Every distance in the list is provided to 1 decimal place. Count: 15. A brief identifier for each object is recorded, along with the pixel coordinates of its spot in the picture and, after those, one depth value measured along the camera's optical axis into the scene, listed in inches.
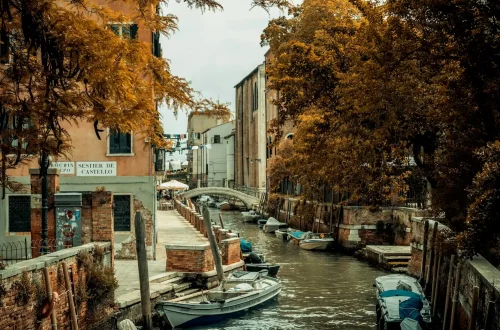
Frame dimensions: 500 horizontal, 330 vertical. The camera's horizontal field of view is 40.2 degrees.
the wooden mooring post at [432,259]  642.8
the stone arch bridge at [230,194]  2454.8
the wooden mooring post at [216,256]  729.6
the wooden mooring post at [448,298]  516.7
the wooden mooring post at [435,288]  624.7
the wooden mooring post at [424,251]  763.3
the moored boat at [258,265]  916.6
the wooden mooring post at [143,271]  548.6
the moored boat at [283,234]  1536.7
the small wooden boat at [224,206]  2687.0
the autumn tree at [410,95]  456.8
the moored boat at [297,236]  1399.9
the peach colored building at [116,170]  848.3
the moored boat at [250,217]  2070.6
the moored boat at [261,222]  1894.9
